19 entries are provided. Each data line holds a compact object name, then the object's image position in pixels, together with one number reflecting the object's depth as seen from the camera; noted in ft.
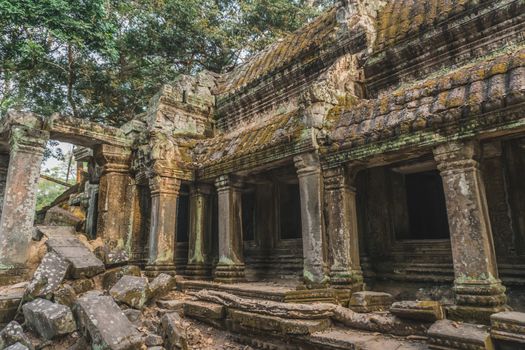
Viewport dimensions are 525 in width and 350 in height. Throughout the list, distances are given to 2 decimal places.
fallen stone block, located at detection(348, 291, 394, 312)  14.99
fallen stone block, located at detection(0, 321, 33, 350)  14.60
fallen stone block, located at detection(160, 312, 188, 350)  14.66
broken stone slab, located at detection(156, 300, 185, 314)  19.57
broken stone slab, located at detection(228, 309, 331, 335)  13.78
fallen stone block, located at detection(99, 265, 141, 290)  20.86
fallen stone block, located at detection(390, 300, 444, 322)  12.25
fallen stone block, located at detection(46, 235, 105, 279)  19.47
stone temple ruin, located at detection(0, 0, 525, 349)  13.15
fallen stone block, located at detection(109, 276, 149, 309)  18.65
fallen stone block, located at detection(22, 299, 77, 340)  15.28
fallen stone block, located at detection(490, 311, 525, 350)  10.06
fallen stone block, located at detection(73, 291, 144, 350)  13.43
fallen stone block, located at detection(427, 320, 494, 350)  10.53
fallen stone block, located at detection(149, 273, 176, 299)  20.52
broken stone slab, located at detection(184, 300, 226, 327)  17.69
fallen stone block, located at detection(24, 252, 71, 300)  17.53
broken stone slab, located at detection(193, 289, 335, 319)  14.23
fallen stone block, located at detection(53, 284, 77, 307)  17.19
